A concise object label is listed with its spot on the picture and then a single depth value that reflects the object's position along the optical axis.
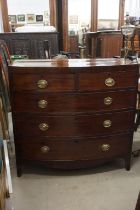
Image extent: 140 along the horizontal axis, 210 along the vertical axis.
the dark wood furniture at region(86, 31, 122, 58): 5.06
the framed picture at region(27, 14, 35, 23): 5.85
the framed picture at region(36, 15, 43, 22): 5.90
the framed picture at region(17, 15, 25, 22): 5.84
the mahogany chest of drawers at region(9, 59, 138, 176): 1.66
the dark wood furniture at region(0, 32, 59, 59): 4.57
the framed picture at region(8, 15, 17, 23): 5.82
